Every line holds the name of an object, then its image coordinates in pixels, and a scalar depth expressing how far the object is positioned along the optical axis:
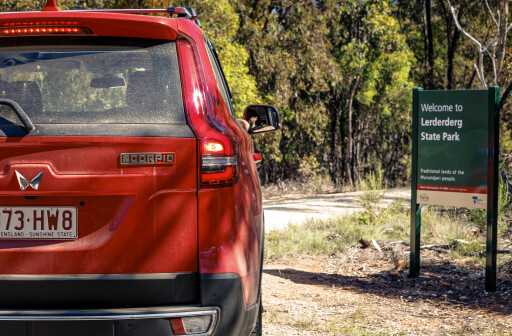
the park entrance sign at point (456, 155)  6.44
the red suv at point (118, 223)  2.88
